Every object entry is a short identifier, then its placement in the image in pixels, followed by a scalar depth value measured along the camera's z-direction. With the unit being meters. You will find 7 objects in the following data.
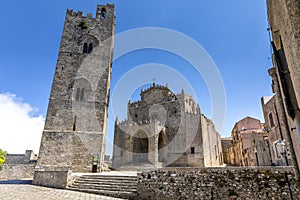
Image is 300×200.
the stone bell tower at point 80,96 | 16.03
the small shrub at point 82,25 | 20.64
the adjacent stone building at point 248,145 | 16.52
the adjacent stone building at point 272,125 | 13.30
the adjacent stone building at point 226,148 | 33.93
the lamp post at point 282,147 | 8.23
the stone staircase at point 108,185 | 8.59
